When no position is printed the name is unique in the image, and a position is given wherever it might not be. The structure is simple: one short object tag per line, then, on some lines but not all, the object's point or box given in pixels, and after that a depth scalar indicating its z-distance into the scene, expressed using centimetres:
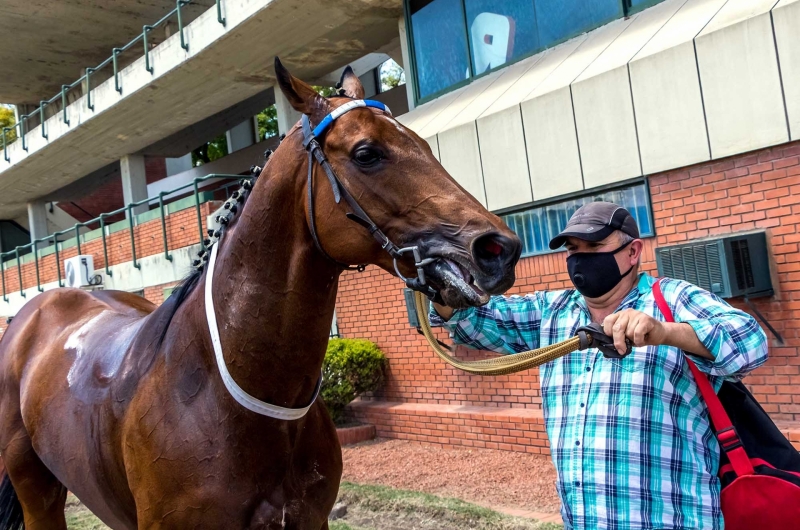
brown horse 221
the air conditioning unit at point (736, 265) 589
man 223
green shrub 921
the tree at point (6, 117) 3063
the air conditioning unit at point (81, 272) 1605
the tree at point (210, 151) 2929
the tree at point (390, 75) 2818
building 588
